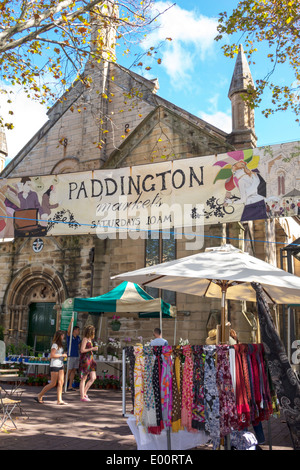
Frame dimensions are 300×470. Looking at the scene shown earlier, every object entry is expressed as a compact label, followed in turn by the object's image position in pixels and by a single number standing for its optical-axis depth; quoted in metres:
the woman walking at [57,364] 9.43
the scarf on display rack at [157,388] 5.18
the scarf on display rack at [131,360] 5.56
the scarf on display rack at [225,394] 4.91
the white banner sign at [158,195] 10.60
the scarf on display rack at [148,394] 5.21
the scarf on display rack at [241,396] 5.05
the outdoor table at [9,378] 7.45
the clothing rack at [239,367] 5.05
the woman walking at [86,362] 10.24
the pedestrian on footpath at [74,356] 12.54
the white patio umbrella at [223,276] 5.43
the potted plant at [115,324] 14.29
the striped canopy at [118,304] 11.42
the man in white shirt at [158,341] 9.02
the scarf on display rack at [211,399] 4.89
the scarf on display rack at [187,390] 5.16
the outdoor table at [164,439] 5.31
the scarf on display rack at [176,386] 5.22
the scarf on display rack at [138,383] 5.33
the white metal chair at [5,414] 6.49
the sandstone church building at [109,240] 14.02
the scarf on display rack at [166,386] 5.17
